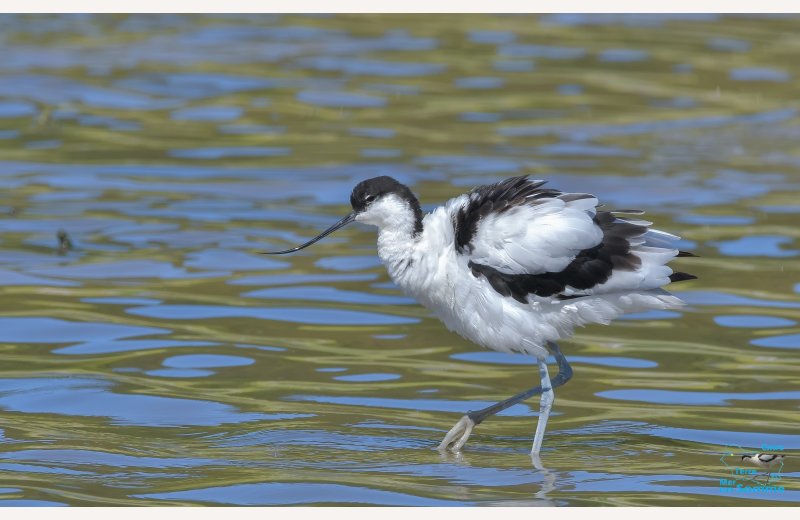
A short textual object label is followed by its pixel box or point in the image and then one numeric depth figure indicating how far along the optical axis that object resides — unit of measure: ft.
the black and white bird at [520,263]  54.34
